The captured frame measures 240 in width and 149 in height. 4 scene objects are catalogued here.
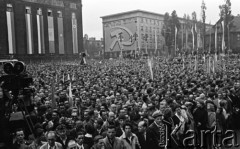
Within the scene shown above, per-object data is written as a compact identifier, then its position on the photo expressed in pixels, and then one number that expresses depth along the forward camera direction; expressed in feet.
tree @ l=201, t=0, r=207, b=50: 178.54
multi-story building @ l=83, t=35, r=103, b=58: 340.80
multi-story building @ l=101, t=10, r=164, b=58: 269.85
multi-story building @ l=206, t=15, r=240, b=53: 218.01
